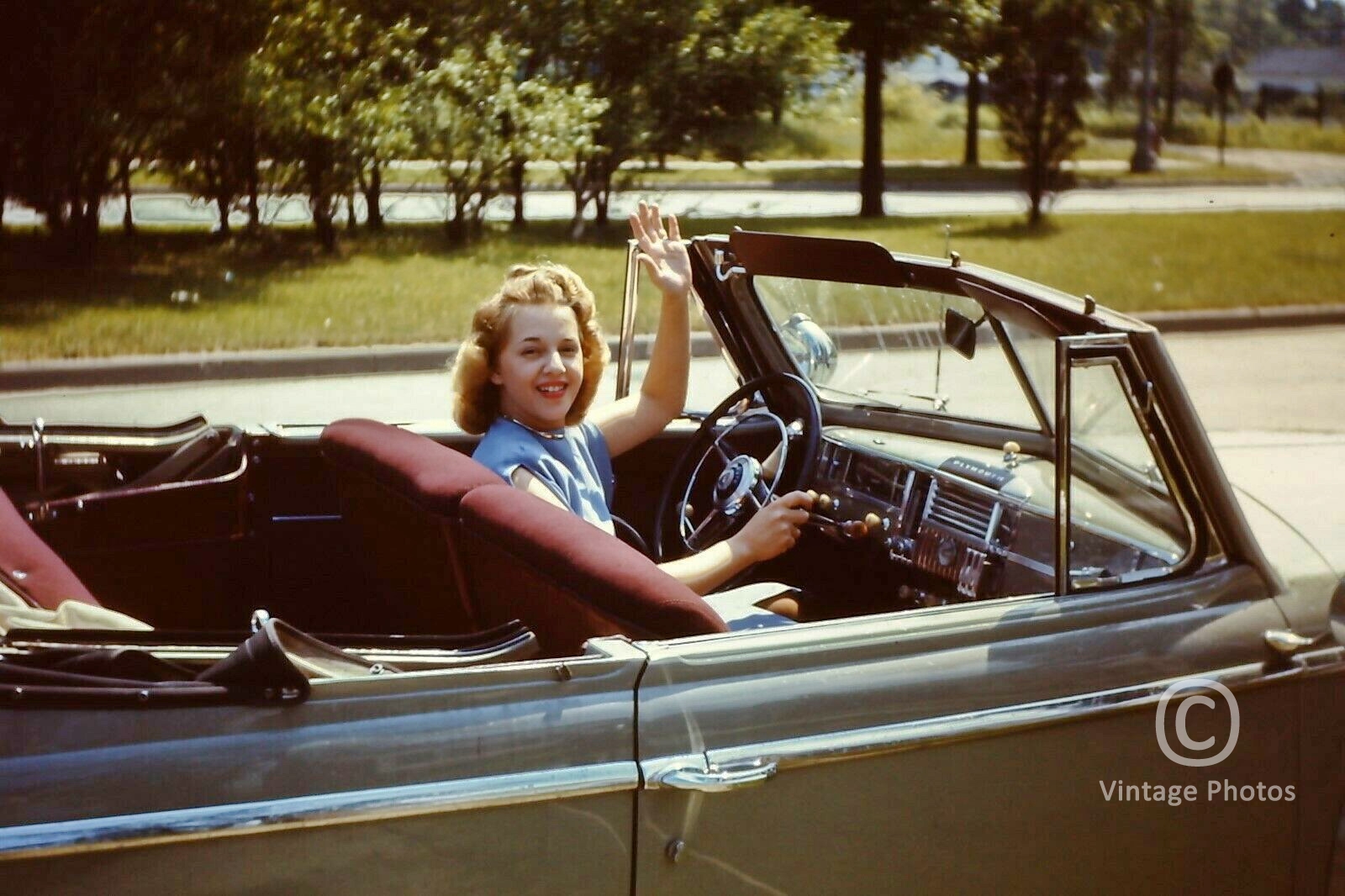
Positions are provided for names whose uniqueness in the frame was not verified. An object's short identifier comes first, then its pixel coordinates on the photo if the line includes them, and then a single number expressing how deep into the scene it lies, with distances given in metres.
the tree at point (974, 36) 18.11
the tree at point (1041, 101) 16.47
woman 3.07
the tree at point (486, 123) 14.43
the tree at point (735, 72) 16.02
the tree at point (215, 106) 13.11
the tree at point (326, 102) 13.59
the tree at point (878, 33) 17.79
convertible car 1.99
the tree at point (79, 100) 12.57
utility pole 27.59
